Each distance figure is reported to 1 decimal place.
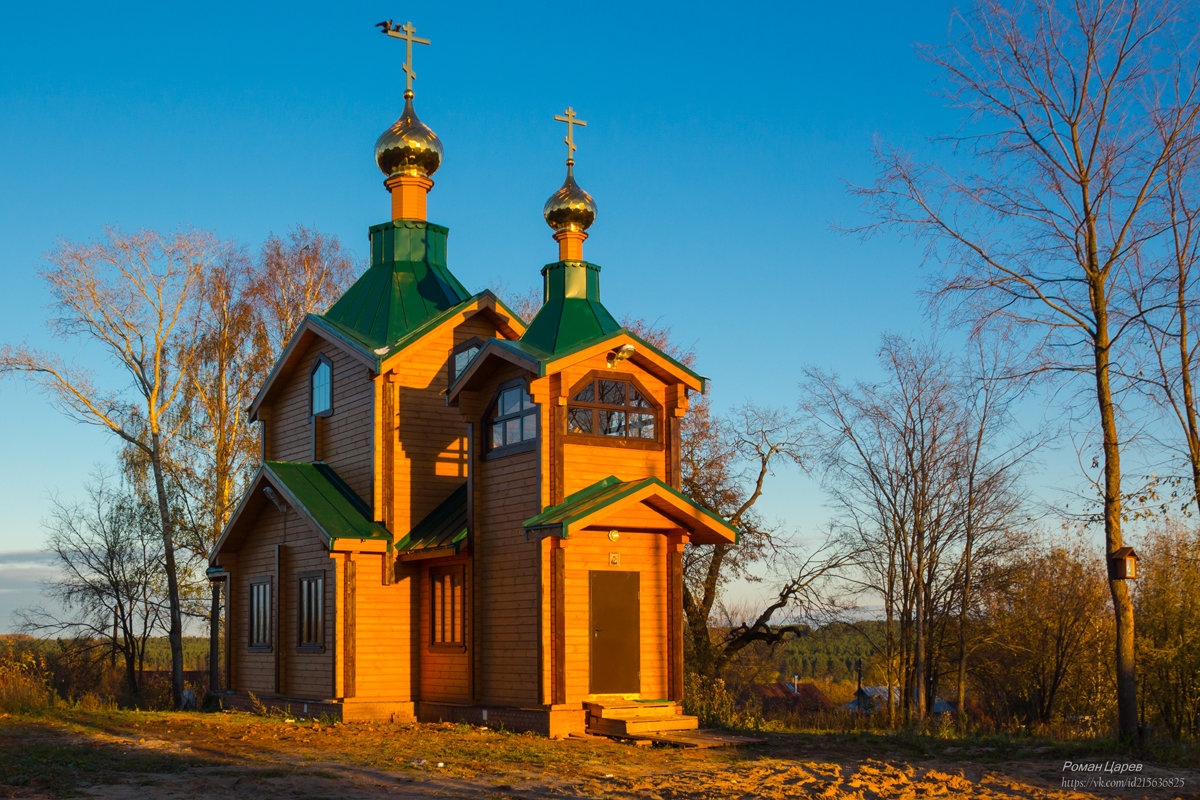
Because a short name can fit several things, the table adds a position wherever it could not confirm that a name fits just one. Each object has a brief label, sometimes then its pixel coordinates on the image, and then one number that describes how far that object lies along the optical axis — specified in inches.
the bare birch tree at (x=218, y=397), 1202.6
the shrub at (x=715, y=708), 682.2
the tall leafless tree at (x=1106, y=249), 542.6
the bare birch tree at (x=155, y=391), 1150.3
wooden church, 621.3
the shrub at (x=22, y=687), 674.8
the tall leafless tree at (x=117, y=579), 1337.4
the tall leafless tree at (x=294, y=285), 1235.2
